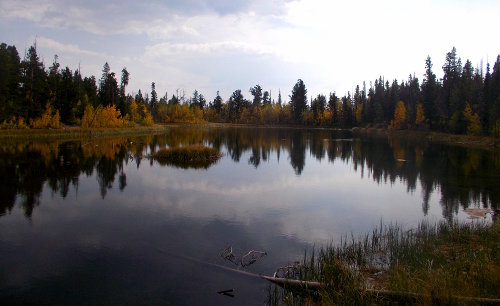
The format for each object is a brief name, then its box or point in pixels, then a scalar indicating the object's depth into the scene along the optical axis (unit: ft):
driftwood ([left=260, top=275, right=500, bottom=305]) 25.54
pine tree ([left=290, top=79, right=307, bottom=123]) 543.39
